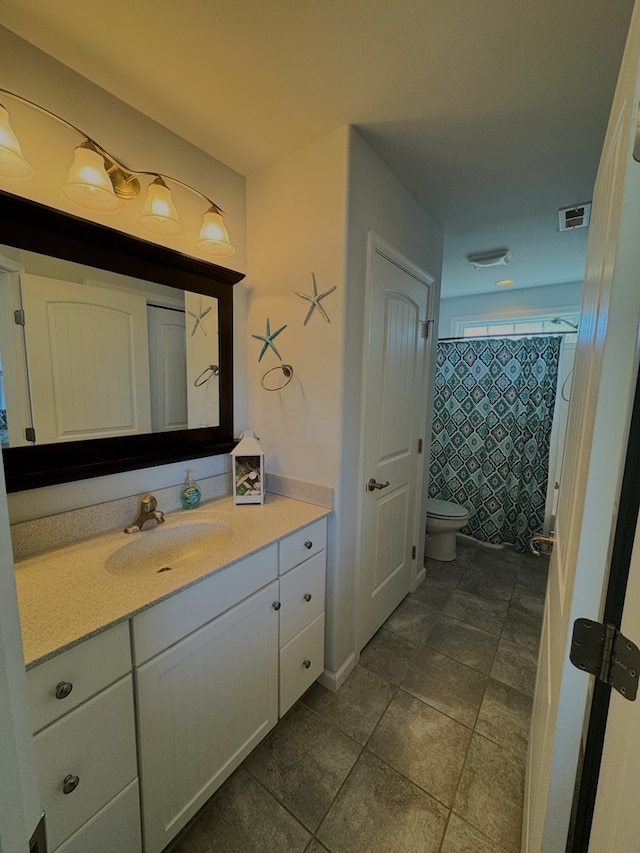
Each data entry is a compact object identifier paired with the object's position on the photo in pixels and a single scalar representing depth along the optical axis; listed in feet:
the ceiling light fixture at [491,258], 8.32
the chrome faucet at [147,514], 4.23
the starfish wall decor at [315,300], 4.76
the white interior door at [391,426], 5.42
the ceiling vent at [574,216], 6.17
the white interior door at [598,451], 1.66
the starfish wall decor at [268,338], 5.25
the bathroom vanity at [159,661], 2.48
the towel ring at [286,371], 5.27
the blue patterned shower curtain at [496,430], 9.25
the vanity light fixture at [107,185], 3.14
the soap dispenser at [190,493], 4.84
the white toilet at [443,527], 8.68
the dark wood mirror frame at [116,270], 3.40
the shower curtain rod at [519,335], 8.94
